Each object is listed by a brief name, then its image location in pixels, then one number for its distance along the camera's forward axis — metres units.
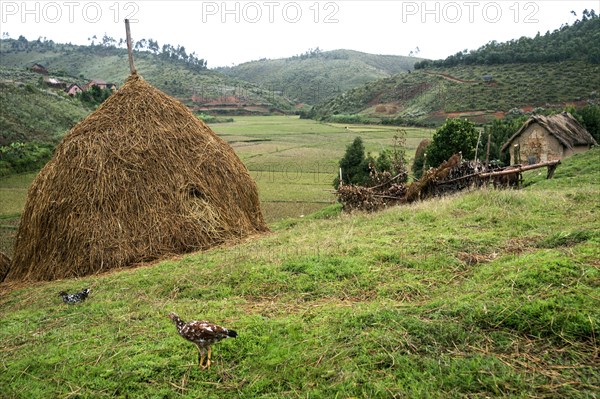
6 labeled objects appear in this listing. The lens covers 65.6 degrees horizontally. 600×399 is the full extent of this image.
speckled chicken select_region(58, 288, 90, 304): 6.15
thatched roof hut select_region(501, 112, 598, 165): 22.14
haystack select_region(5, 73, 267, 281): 8.95
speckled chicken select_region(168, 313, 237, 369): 3.89
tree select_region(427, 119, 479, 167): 18.67
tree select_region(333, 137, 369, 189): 19.14
